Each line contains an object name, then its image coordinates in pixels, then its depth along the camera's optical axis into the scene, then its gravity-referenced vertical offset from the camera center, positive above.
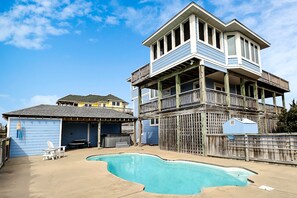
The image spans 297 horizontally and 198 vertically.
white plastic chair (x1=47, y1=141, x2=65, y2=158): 10.61 -1.73
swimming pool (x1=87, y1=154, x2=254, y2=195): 5.32 -2.15
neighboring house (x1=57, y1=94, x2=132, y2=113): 36.19 +3.96
